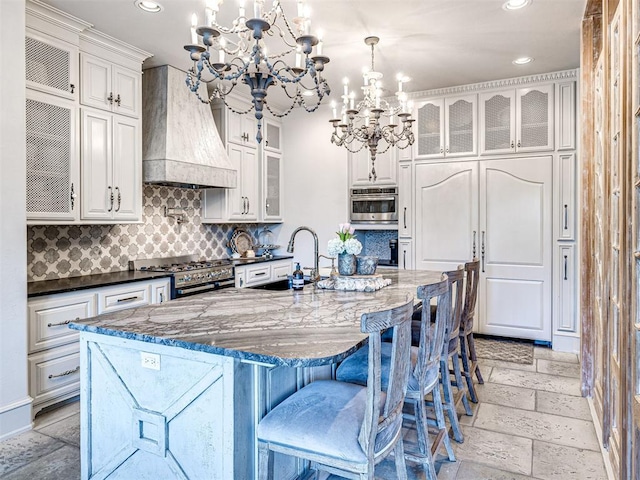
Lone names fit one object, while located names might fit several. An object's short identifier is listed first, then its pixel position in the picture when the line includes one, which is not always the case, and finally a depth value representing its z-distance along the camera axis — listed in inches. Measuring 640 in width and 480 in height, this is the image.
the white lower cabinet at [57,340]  113.0
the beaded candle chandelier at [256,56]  71.4
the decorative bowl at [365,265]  124.0
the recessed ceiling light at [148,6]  116.8
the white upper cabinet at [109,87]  134.1
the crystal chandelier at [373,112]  129.8
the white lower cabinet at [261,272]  188.5
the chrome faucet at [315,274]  121.3
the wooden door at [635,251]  59.6
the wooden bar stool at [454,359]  101.1
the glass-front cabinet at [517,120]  176.4
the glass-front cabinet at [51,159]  118.6
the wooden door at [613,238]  80.7
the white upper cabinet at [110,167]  134.6
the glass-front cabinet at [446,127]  190.1
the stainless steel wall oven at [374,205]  205.8
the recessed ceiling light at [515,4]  117.5
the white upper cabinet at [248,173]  195.3
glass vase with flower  116.2
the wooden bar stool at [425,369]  78.0
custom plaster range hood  155.4
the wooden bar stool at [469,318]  122.4
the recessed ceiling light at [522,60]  159.2
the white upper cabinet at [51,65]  117.9
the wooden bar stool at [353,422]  57.1
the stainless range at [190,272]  154.2
